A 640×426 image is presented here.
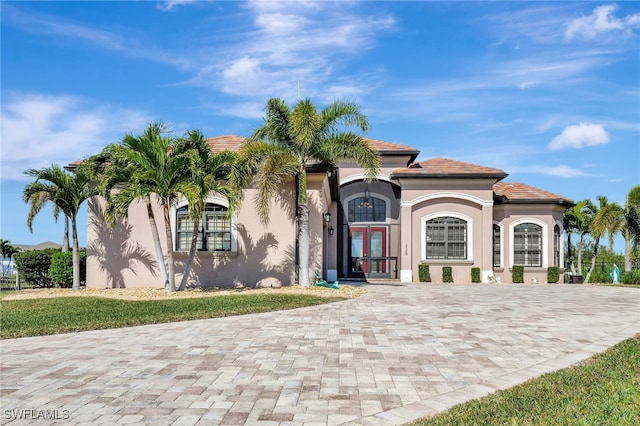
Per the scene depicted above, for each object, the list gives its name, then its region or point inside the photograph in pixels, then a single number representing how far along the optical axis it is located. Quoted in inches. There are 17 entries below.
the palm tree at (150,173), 542.6
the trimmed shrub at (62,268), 674.2
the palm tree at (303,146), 592.4
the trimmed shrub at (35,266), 724.7
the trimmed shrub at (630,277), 887.7
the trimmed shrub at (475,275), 828.0
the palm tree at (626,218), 911.0
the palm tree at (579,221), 1026.3
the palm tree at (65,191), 614.5
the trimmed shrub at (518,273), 858.8
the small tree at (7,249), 1022.8
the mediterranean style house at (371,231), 649.6
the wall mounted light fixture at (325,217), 710.6
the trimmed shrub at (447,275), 829.2
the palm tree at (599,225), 923.4
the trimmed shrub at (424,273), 829.2
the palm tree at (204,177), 544.4
